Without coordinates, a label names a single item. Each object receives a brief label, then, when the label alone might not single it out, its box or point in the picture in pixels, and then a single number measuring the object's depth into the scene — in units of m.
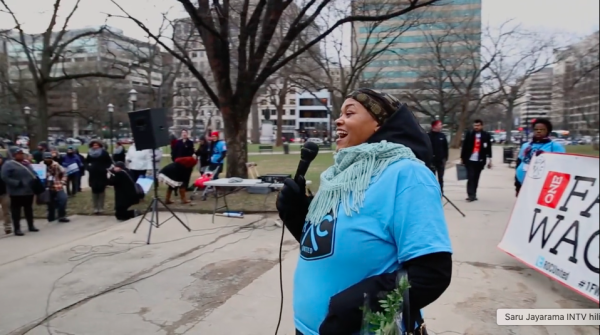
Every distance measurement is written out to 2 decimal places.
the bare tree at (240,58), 11.96
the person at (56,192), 9.52
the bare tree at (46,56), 18.69
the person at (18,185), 8.12
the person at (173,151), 12.09
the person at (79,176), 13.68
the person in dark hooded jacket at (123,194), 9.52
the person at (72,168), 12.95
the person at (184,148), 11.70
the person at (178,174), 10.45
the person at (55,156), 11.24
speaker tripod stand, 7.26
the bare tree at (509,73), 21.52
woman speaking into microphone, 1.41
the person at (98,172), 10.20
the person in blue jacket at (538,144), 6.27
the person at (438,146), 9.85
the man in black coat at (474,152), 10.04
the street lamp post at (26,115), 21.69
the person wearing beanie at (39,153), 12.85
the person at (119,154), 12.26
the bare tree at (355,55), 23.23
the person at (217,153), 12.51
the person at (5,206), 8.52
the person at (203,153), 13.70
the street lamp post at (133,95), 23.79
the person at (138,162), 12.49
